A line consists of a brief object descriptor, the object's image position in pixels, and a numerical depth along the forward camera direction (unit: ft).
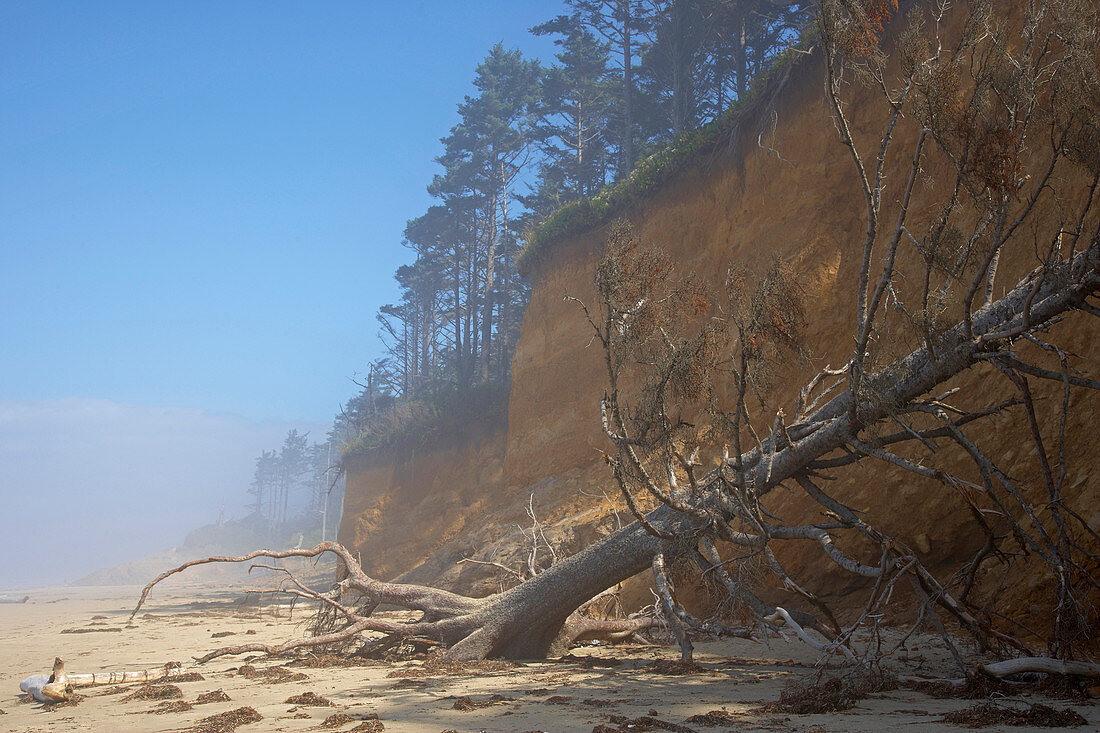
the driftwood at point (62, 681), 18.98
